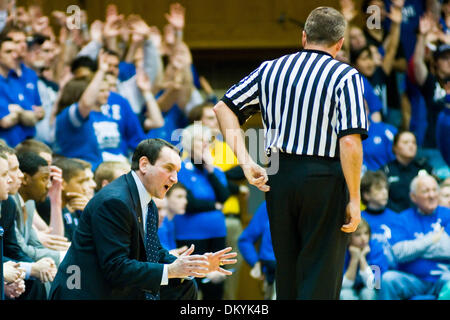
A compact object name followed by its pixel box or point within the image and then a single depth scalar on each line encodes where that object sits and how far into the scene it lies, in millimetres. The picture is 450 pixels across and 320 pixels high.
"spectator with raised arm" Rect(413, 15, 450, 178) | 14843
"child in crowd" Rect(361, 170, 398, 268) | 12197
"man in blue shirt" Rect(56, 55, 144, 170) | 12914
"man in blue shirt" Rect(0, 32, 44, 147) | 12875
